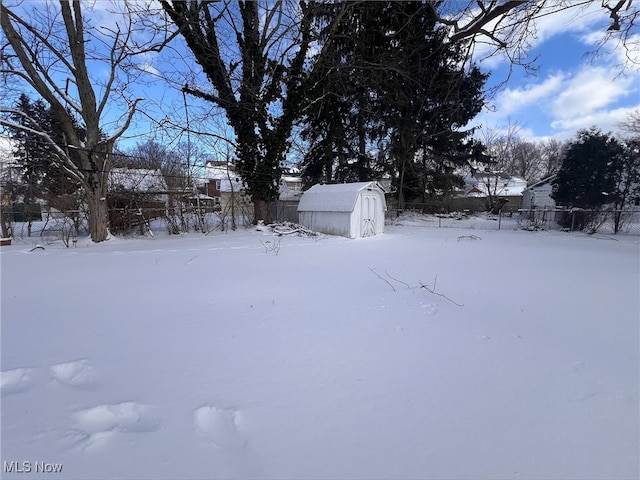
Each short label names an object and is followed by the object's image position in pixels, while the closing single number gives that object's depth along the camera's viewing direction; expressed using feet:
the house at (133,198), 39.37
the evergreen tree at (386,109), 42.55
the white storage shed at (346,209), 39.65
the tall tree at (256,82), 39.75
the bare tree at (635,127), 60.49
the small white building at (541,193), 76.59
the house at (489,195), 90.28
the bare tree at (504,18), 22.76
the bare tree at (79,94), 28.91
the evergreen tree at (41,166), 33.66
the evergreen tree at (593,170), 46.26
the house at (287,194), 78.88
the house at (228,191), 46.73
